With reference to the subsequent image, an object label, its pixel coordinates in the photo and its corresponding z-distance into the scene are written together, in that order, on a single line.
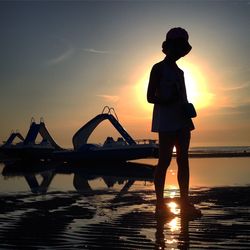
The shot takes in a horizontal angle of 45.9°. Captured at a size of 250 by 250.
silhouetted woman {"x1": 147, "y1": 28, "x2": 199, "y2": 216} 3.71
